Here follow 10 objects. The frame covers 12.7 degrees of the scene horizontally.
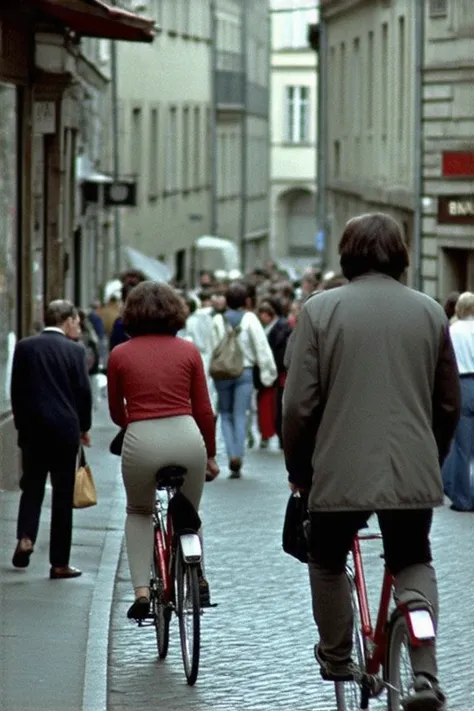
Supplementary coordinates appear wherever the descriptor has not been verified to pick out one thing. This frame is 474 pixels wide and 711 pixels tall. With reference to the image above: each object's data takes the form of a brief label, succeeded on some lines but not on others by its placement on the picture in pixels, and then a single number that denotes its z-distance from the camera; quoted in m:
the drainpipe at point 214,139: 60.88
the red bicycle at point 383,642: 6.62
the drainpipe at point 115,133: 36.91
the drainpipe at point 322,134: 52.38
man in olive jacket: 6.73
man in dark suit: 11.46
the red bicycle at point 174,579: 8.73
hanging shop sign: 32.72
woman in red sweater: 8.95
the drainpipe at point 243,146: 69.31
